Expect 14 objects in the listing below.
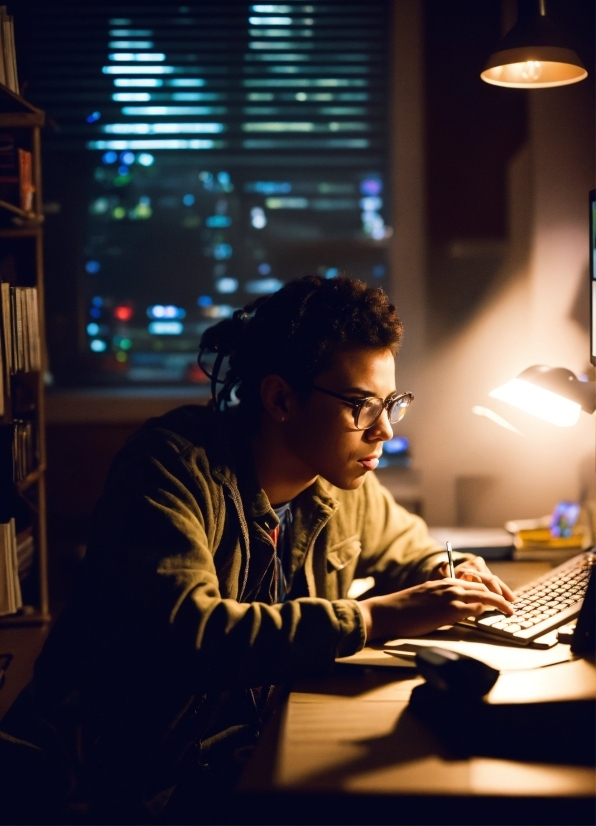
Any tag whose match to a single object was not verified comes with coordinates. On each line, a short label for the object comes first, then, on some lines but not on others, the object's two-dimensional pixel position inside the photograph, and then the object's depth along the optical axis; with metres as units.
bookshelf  2.05
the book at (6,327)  1.97
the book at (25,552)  2.22
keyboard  1.36
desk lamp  1.46
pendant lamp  1.84
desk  0.94
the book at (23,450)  2.08
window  3.24
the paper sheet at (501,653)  1.27
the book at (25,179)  2.21
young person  1.19
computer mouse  1.08
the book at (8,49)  2.00
